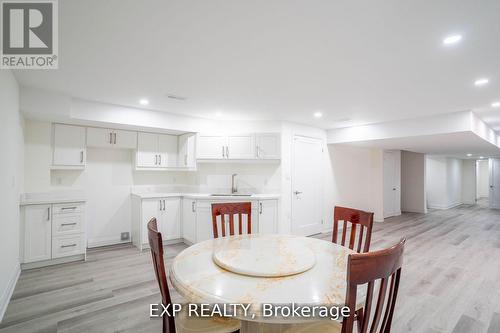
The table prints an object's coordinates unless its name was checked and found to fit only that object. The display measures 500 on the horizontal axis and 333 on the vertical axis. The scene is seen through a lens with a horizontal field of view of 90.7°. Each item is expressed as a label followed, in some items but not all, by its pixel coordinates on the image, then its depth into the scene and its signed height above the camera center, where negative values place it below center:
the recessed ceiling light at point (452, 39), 1.85 +0.99
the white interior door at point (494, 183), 9.20 -0.57
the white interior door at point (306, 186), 4.95 -0.38
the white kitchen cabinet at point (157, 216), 4.16 -0.85
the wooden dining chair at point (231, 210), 2.32 -0.41
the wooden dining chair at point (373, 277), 0.84 -0.39
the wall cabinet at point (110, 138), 4.13 +0.52
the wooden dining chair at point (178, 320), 1.22 -0.83
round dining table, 1.06 -0.56
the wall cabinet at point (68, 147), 3.81 +0.34
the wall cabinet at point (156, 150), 4.56 +0.34
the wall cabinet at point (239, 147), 4.64 +0.40
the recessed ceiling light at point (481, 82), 2.68 +0.95
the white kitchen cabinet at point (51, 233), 3.28 -0.91
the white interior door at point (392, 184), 7.21 -0.47
